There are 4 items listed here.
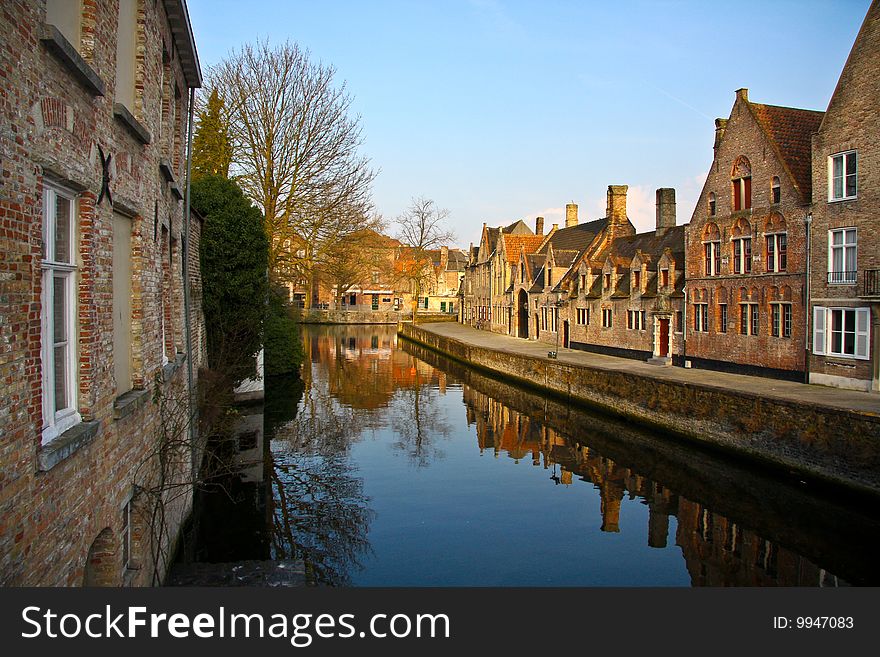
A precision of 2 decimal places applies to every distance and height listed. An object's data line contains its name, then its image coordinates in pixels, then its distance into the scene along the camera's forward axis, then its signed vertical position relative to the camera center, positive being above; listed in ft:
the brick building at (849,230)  51.16 +7.59
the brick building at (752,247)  61.11 +7.59
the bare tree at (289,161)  79.20 +20.10
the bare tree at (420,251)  183.93 +20.13
